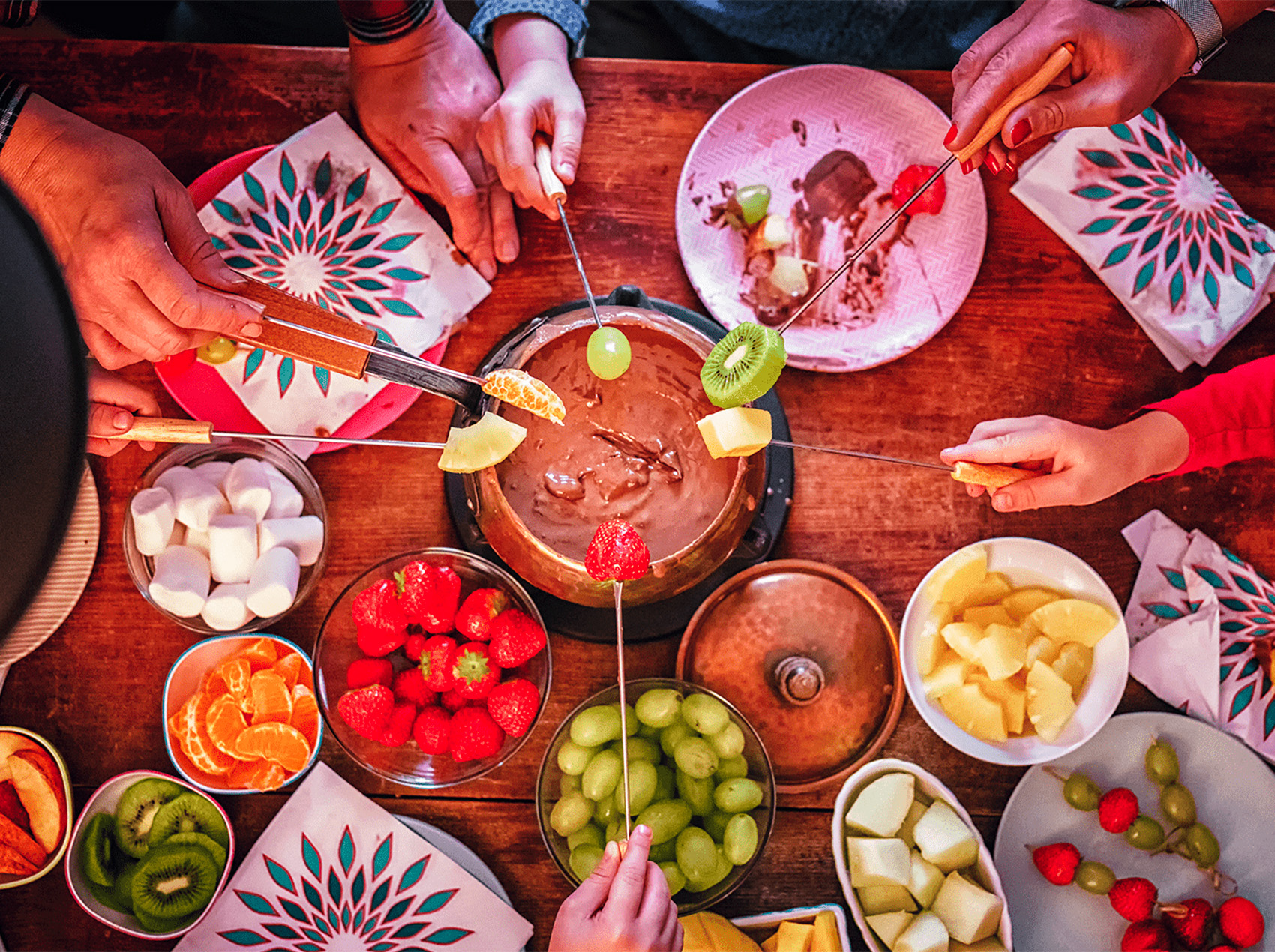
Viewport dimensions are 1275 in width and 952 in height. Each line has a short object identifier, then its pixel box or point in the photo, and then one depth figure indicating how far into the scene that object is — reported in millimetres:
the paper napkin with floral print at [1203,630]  1287
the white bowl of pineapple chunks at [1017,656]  1202
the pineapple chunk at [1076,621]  1203
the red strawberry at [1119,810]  1251
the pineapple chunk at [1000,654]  1183
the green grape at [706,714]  1175
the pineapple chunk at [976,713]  1200
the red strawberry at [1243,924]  1229
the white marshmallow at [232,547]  1200
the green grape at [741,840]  1152
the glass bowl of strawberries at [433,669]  1188
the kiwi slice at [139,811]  1245
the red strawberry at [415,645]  1237
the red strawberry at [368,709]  1179
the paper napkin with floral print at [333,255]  1282
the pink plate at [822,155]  1316
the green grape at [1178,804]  1253
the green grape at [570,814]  1168
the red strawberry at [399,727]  1201
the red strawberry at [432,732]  1197
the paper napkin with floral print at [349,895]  1243
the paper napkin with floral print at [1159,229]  1323
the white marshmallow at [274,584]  1203
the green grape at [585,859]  1169
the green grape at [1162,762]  1260
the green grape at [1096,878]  1253
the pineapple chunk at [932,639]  1220
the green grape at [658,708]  1190
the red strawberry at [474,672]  1181
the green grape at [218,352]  1251
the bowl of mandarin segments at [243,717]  1205
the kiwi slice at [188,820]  1244
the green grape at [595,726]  1184
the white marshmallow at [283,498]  1245
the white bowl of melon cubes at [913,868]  1176
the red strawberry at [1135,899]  1235
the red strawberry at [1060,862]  1246
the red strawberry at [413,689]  1231
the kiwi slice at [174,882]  1202
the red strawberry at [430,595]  1190
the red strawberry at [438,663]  1193
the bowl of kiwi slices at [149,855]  1206
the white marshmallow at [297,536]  1230
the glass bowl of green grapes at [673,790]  1163
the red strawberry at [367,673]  1223
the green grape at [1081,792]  1265
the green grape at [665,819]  1157
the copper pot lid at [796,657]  1293
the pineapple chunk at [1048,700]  1196
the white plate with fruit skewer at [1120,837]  1273
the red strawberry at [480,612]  1195
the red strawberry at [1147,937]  1229
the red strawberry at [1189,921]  1237
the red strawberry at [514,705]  1176
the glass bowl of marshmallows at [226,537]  1202
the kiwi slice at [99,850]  1213
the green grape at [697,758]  1166
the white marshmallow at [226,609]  1205
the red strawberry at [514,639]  1182
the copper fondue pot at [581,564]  1044
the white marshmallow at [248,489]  1226
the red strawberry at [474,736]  1189
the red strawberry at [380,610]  1196
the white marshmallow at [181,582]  1189
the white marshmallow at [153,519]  1194
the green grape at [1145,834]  1264
